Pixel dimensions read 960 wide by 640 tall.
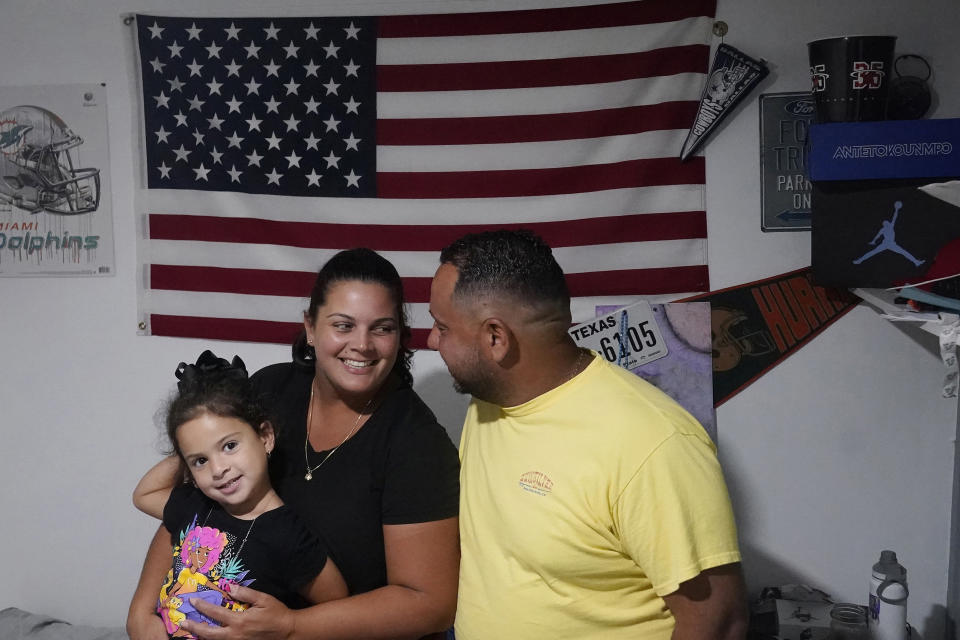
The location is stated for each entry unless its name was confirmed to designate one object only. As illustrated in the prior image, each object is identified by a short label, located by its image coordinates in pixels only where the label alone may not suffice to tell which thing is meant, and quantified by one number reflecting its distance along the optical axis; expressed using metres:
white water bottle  2.56
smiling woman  2.03
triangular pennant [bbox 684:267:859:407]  2.91
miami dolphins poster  3.28
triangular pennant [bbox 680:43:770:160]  2.82
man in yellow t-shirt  1.65
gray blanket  3.21
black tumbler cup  2.47
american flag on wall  2.90
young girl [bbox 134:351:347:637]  2.04
